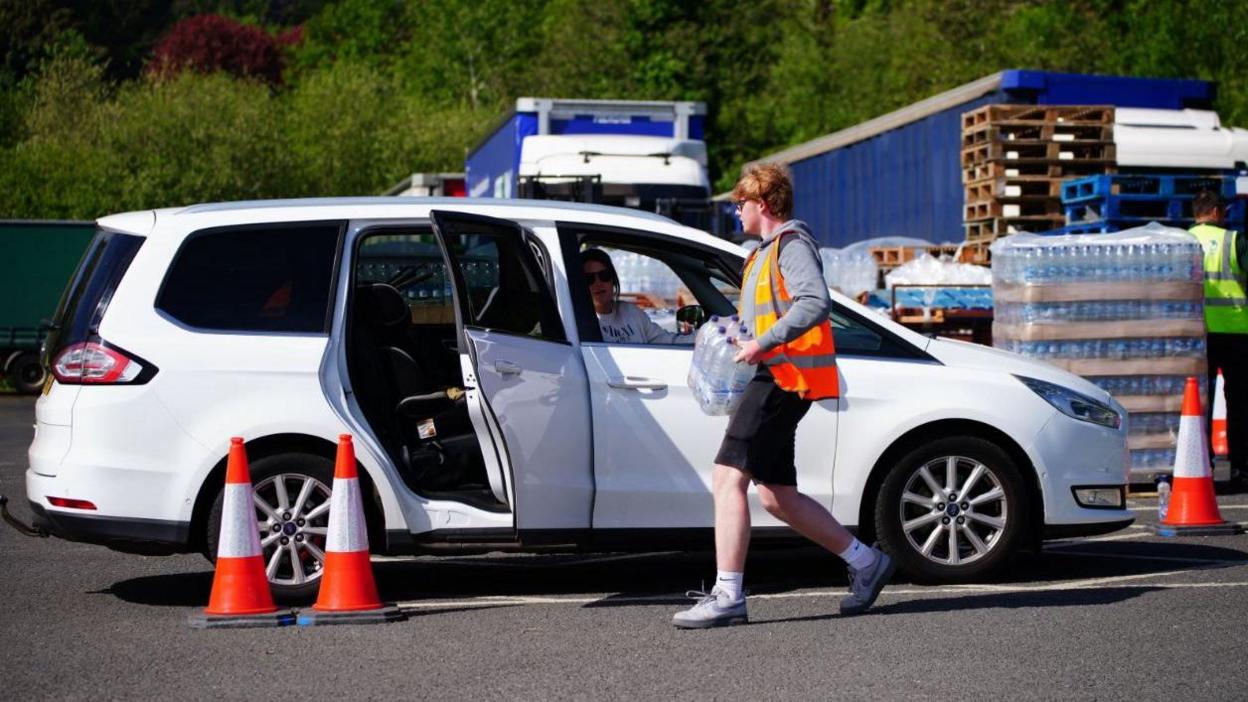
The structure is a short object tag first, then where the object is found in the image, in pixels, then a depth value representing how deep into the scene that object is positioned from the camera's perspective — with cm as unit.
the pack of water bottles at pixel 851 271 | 1802
